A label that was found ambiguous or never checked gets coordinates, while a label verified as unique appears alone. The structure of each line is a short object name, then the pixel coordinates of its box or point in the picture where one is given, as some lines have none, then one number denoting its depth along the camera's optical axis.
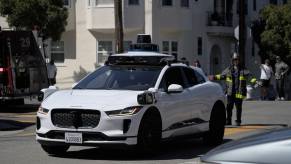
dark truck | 21.86
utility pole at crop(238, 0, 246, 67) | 29.11
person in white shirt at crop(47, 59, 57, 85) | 30.52
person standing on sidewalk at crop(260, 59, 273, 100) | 29.84
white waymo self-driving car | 10.59
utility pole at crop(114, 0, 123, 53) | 29.06
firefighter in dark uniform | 17.28
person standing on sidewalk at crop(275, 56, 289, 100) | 30.17
